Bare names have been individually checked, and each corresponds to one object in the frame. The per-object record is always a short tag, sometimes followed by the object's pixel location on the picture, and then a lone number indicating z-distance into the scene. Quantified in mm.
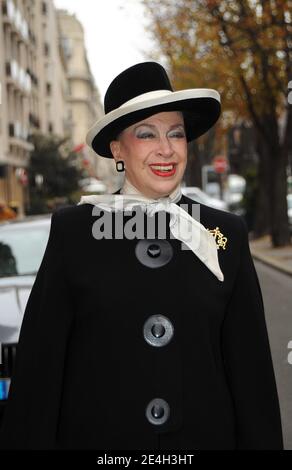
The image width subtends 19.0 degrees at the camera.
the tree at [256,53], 20391
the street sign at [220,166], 37062
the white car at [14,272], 5973
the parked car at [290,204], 31684
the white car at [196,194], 23203
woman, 2631
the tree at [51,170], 47688
